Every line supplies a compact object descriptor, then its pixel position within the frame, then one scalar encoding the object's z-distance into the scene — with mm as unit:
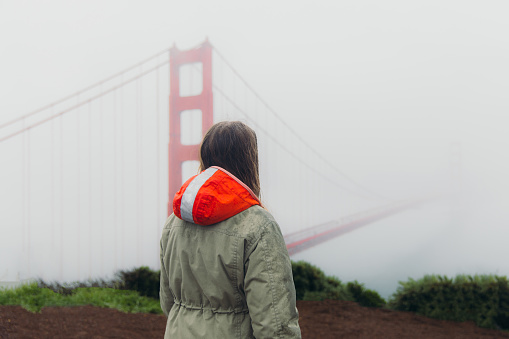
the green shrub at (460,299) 3314
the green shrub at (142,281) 4238
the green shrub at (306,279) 4047
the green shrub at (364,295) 3857
